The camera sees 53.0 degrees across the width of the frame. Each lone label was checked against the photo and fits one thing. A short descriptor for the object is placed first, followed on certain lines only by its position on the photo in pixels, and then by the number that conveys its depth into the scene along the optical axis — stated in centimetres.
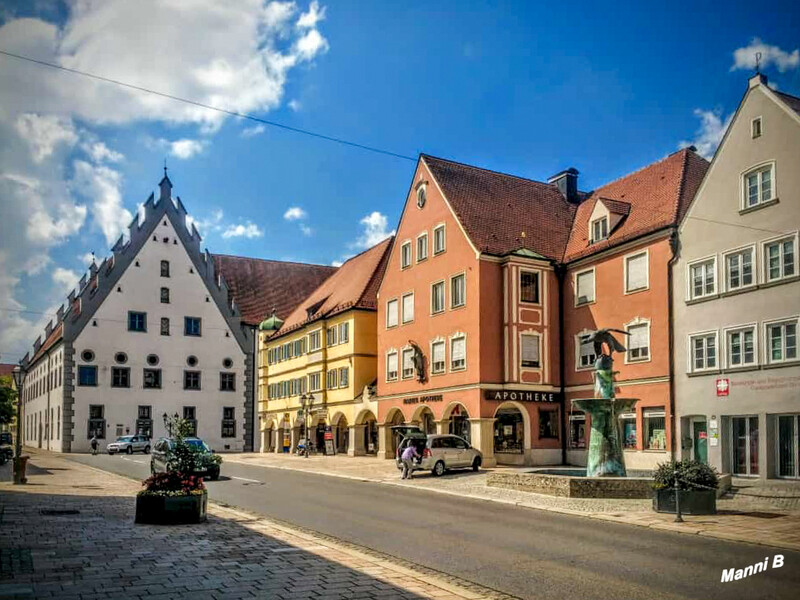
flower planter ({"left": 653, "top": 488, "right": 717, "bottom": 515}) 1792
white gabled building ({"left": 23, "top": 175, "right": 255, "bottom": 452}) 6919
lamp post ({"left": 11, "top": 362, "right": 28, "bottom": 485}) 2734
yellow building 5191
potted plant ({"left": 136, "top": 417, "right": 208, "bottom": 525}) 1577
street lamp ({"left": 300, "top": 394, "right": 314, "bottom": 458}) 5453
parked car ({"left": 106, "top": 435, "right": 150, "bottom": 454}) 6322
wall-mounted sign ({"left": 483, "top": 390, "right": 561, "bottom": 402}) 3788
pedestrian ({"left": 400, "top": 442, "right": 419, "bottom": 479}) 3173
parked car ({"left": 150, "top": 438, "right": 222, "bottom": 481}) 2939
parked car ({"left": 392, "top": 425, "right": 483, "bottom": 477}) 3303
